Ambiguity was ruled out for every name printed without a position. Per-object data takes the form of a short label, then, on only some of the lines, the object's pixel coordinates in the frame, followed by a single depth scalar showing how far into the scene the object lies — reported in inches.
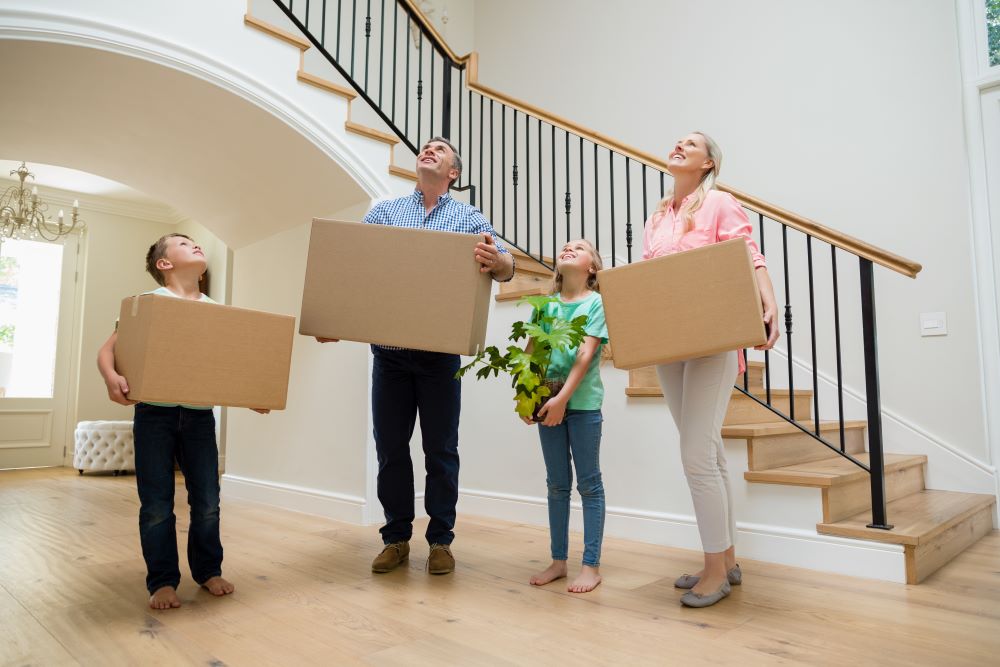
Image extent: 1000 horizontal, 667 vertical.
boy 66.0
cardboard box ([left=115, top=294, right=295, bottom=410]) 61.3
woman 67.0
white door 228.7
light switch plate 120.9
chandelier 188.2
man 80.4
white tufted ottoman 200.7
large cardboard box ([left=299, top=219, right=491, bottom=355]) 70.9
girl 74.0
